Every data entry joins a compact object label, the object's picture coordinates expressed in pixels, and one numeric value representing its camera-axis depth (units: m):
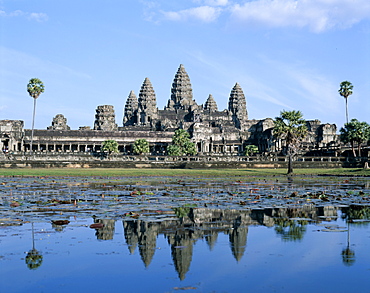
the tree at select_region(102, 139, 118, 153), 132.00
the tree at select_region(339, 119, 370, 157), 90.60
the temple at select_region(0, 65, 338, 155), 143.12
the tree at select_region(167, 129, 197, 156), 125.88
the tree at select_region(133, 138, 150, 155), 125.38
